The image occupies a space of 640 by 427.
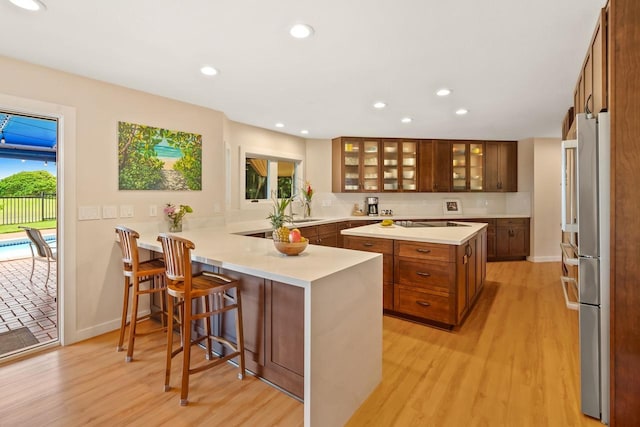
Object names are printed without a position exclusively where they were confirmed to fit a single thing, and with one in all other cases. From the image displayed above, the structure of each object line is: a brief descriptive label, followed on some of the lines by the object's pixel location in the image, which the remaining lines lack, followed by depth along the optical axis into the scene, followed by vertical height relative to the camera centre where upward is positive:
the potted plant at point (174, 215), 3.20 +0.00
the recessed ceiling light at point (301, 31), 1.92 +1.16
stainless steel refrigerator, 1.60 -0.23
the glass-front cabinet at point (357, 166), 5.59 +0.87
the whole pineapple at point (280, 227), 2.03 -0.09
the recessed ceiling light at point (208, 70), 2.53 +1.20
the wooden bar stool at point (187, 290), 1.85 -0.46
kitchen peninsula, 1.51 -0.60
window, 4.75 +0.61
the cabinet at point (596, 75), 1.73 +0.91
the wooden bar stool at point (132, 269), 2.34 -0.42
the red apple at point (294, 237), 2.02 -0.15
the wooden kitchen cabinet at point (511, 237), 5.75 -0.45
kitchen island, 2.81 -0.54
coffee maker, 5.90 +0.14
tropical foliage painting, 2.96 +0.58
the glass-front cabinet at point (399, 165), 5.75 +0.90
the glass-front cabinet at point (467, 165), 5.91 +0.92
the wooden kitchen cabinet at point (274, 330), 1.88 -0.75
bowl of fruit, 2.01 -0.19
